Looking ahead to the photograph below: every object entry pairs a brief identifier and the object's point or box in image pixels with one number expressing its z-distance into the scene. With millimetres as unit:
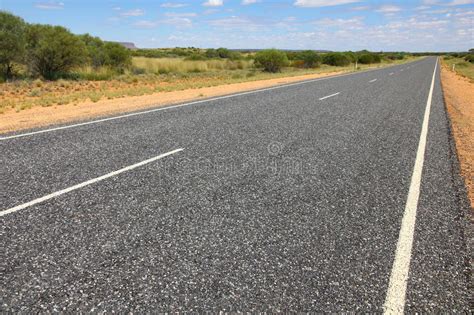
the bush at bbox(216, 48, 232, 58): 69419
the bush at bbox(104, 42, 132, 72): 31128
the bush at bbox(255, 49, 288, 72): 37594
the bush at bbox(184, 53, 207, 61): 52831
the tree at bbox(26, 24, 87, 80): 21812
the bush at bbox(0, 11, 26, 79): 19719
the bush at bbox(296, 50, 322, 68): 51531
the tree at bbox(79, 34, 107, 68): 29172
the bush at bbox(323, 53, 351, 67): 60456
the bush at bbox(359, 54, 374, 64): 72050
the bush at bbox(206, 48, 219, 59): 66825
